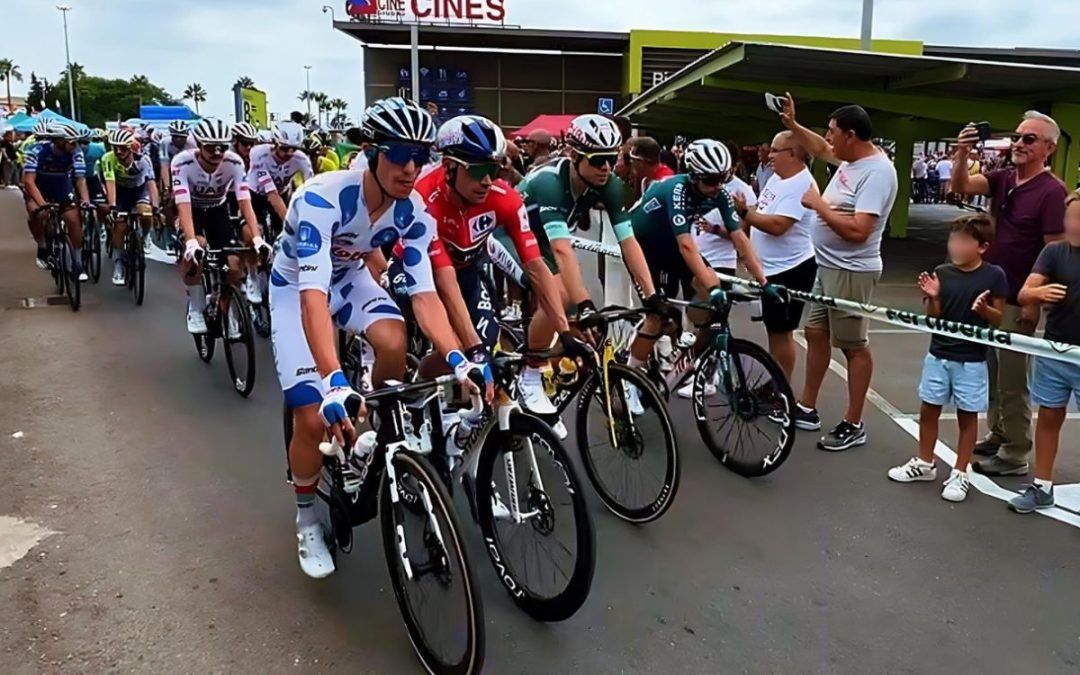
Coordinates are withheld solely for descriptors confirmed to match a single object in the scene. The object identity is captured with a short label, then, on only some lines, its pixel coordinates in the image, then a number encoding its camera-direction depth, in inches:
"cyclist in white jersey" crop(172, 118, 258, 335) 277.1
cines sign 1540.4
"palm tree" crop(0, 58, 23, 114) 4788.4
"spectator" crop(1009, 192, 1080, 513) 165.5
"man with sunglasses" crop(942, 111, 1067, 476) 185.6
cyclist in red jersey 146.7
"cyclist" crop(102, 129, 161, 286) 425.4
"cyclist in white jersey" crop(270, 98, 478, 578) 127.6
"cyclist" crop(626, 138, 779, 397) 198.7
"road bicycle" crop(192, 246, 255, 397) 260.2
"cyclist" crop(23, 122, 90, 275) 385.7
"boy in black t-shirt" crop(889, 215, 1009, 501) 180.7
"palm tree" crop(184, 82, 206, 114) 5305.1
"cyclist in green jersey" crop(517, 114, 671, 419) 185.2
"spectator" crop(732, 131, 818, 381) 227.3
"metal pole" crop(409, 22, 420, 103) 993.2
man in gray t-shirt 203.6
